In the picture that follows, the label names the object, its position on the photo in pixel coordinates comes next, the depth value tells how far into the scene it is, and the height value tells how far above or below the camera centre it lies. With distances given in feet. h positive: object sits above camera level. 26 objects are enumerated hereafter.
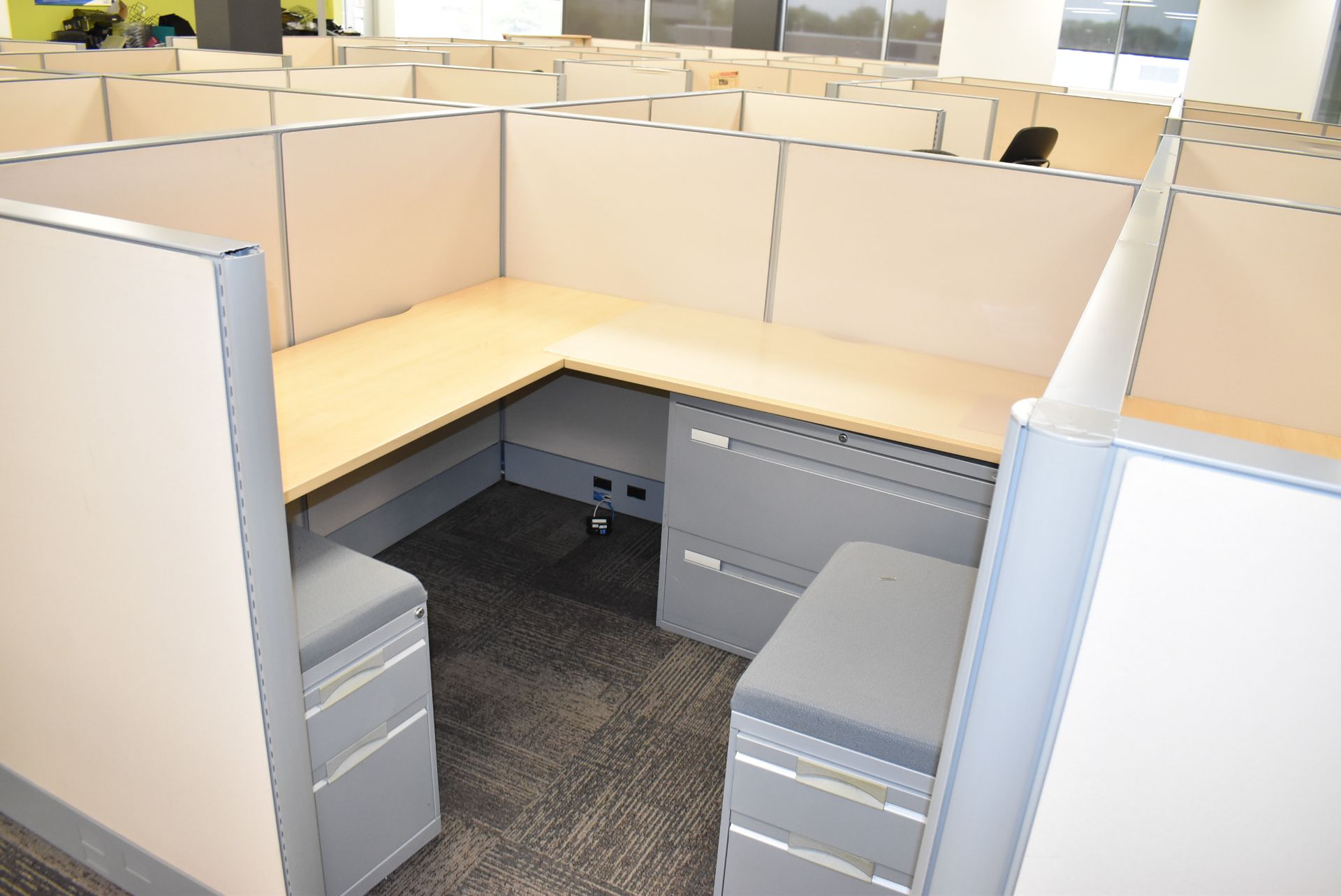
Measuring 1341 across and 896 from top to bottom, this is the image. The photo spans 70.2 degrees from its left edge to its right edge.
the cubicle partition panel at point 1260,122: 13.78 -0.13
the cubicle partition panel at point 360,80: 11.59 -0.36
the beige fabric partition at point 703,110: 11.13 -0.41
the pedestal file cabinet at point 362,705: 4.48 -3.01
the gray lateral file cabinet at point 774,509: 6.24 -2.77
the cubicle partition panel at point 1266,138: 10.65 -0.28
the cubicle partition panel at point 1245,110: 16.01 +0.03
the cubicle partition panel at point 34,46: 13.42 -0.22
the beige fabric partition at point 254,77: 10.66 -0.36
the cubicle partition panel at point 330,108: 8.13 -0.48
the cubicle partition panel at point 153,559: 3.49 -2.04
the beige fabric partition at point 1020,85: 18.16 +0.19
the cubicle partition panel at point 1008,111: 16.74 -0.24
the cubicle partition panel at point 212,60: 13.32 -0.24
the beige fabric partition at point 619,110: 9.11 -0.39
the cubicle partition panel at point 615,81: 14.53 -0.16
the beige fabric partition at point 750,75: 18.08 +0.05
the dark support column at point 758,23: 31.45 +1.70
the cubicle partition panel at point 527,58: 19.01 +0.09
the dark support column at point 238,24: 16.79 +0.31
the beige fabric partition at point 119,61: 12.21 -0.34
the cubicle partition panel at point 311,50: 18.40 -0.05
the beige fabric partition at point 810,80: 18.31 +0.03
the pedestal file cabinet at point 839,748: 4.09 -2.69
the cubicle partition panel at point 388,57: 16.43 -0.05
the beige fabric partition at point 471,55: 18.19 +0.07
